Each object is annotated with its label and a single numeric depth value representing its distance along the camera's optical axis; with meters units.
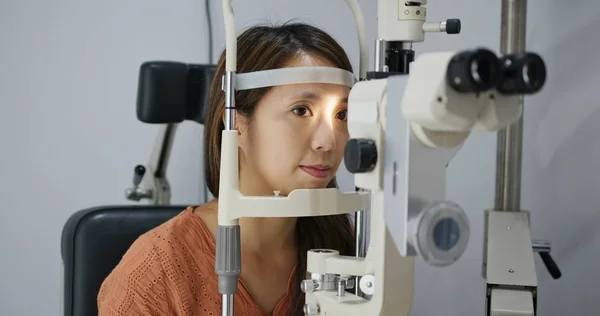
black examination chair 1.49
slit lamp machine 0.70
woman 1.19
